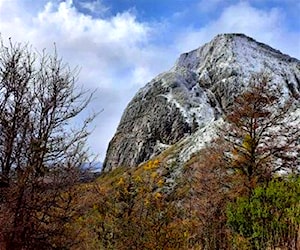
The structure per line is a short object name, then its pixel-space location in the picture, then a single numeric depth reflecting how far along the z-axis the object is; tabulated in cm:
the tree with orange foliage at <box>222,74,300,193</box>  2644
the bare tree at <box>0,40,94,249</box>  1203
